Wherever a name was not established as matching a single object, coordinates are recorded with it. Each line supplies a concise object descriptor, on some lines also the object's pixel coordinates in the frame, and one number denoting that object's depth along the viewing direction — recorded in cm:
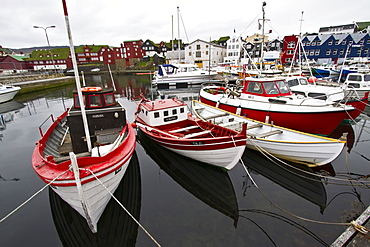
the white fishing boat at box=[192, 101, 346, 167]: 743
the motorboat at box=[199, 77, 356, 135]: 980
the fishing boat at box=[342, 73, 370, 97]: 1691
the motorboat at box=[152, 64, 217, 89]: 3734
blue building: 4512
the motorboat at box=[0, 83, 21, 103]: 2441
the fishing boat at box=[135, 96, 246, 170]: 730
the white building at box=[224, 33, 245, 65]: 5638
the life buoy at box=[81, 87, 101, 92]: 823
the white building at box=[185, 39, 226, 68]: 5947
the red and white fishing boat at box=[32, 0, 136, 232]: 493
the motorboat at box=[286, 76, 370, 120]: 1368
